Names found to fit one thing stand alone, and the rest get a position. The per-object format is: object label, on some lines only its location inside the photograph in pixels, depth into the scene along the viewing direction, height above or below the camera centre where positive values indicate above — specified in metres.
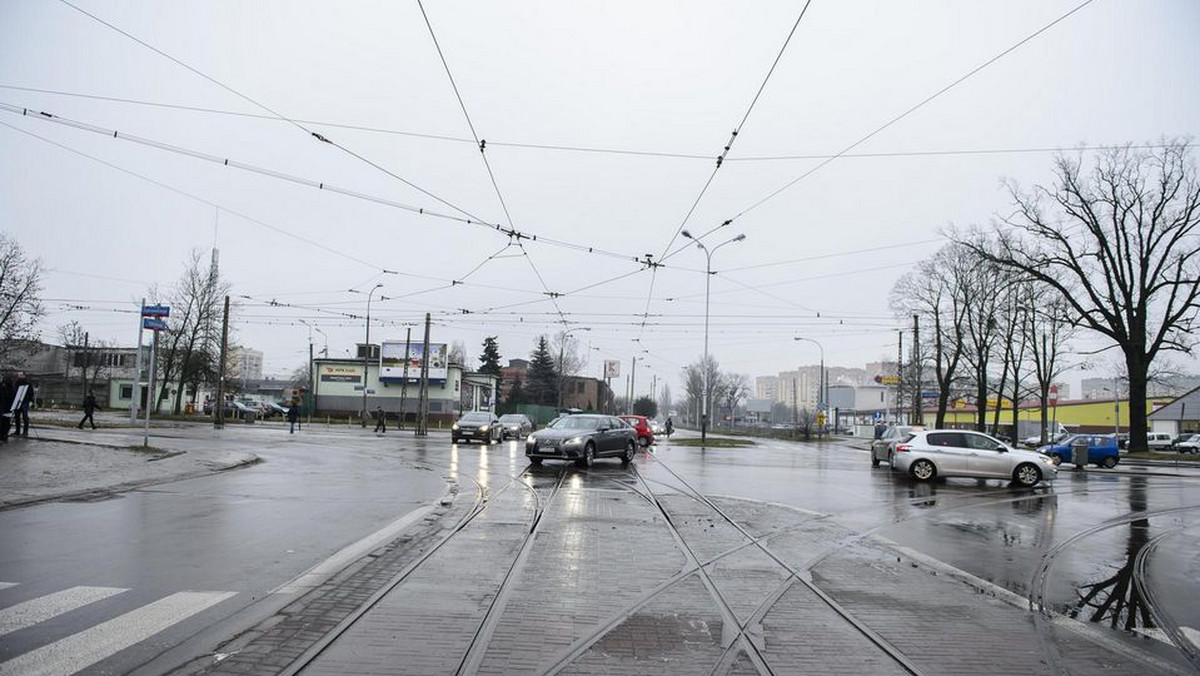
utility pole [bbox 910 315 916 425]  47.56 +1.79
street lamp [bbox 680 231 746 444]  36.31 +5.87
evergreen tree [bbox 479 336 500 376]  90.06 +3.62
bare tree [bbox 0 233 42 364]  33.77 +3.23
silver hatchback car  18.53 -1.43
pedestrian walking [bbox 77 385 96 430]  28.84 -1.23
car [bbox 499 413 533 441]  39.00 -2.05
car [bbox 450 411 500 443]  32.59 -1.88
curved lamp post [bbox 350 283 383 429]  50.91 -1.01
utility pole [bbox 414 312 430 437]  40.22 -1.02
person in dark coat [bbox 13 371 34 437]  19.49 -0.82
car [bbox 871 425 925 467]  25.75 -1.52
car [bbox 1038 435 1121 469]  30.75 -1.86
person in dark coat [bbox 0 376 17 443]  18.20 -0.85
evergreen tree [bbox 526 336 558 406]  89.69 +1.39
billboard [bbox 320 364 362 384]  64.19 +0.72
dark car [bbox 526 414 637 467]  19.88 -1.40
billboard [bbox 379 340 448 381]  60.41 +2.08
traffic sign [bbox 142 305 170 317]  19.30 +1.72
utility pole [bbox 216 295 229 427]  39.69 -0.60
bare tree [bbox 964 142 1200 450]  37.53 +7.25
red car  35.78 -1.85
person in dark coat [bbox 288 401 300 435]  37.12 -1.65
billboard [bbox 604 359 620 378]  72.88 +2.22
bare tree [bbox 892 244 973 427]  48.34 +6.62
